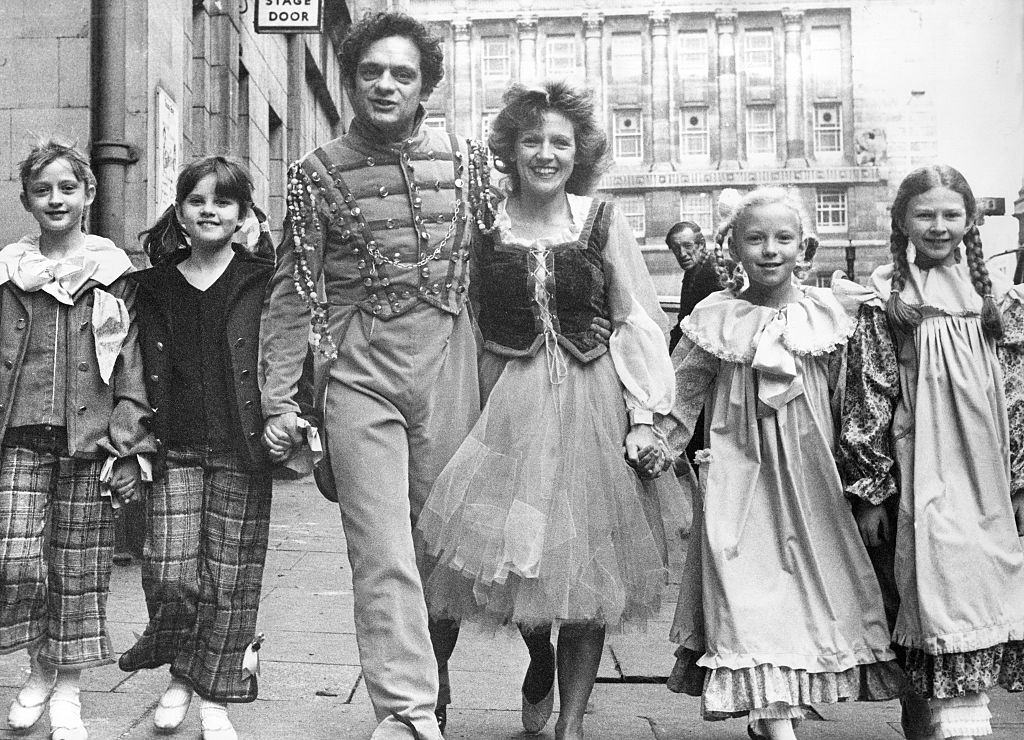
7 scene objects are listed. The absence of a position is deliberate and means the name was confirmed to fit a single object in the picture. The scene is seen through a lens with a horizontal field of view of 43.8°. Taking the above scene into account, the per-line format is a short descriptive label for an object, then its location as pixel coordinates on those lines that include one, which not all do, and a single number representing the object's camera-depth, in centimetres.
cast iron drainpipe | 777
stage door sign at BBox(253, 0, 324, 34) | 1173
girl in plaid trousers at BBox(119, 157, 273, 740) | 413
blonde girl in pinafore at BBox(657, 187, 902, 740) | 398
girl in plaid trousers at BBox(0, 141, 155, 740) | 411
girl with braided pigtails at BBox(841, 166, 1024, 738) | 397
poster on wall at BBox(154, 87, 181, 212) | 827
